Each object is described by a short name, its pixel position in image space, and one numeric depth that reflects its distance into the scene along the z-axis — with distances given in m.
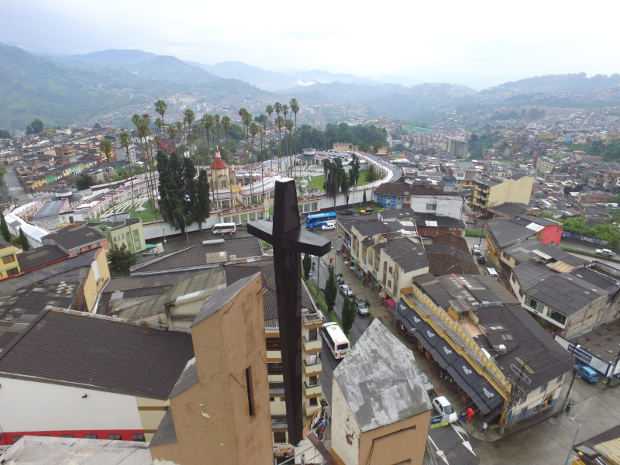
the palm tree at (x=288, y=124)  70.98
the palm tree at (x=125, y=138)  50.99
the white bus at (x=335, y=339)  24.78
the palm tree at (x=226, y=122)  63.22
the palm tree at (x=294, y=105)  67.03
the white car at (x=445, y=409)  19.78
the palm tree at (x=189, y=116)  58.81
